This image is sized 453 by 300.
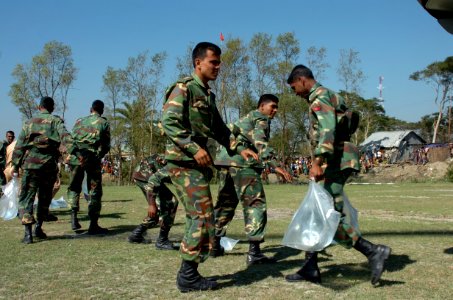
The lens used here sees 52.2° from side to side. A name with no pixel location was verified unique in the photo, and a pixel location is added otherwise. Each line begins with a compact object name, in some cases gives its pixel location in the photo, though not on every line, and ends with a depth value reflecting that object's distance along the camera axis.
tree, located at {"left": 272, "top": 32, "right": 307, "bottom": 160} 39.67
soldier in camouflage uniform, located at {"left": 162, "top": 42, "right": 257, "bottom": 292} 4.08
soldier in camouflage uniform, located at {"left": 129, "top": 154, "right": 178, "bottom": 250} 6.25
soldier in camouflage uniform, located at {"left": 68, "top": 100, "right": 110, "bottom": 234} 7.71
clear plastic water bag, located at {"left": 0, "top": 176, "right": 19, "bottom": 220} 7.95
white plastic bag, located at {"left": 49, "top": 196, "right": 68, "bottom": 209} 11.65
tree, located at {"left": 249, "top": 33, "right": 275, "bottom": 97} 39.38
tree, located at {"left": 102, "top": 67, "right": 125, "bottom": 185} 36.88
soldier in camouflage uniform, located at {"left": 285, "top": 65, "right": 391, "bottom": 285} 4.18
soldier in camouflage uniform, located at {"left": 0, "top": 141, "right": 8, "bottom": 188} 13.73
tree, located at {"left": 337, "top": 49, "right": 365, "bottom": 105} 39.72
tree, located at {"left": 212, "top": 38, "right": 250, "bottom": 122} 37.31
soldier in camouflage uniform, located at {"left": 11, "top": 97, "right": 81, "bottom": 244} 7.07
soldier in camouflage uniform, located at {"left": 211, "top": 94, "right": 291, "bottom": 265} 5.34
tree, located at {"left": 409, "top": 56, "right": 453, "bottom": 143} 55.37
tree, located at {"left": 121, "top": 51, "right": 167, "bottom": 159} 33.72
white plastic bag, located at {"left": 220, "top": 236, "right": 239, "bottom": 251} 5.91
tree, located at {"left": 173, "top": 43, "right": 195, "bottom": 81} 35.25
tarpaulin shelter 48.28
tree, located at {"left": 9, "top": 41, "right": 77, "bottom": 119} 39.78
